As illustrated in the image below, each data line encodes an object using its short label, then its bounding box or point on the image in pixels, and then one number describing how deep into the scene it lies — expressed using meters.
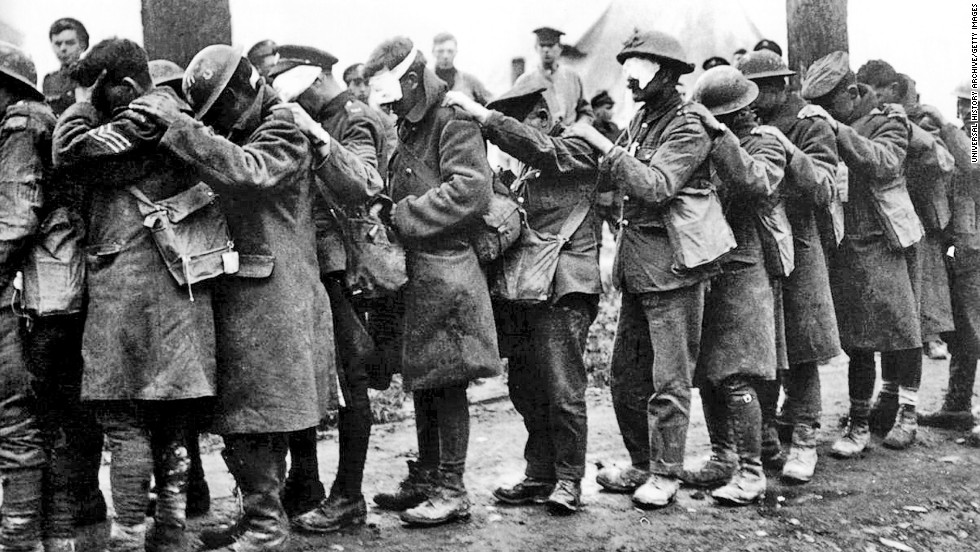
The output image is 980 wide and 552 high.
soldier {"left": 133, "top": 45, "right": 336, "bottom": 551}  4.13
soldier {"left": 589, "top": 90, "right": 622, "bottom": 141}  8.37
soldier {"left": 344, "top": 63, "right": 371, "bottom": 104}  8.23
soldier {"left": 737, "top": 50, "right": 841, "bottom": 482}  5.69
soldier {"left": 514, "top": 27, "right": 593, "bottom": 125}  8.07
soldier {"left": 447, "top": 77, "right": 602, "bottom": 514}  5.05
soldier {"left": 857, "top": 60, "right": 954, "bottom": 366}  6.56
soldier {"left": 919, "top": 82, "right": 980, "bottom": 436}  6.84
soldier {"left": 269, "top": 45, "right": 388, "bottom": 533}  4.67
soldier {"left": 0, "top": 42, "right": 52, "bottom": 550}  4.03
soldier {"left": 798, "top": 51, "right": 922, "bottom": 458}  6.20
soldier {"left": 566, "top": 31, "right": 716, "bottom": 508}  5.00
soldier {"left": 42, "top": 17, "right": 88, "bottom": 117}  6.23
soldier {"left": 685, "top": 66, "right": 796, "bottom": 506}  5.32
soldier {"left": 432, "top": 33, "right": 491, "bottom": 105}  8.49
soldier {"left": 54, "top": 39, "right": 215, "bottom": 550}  3.98
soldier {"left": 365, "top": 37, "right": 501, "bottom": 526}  4.75
